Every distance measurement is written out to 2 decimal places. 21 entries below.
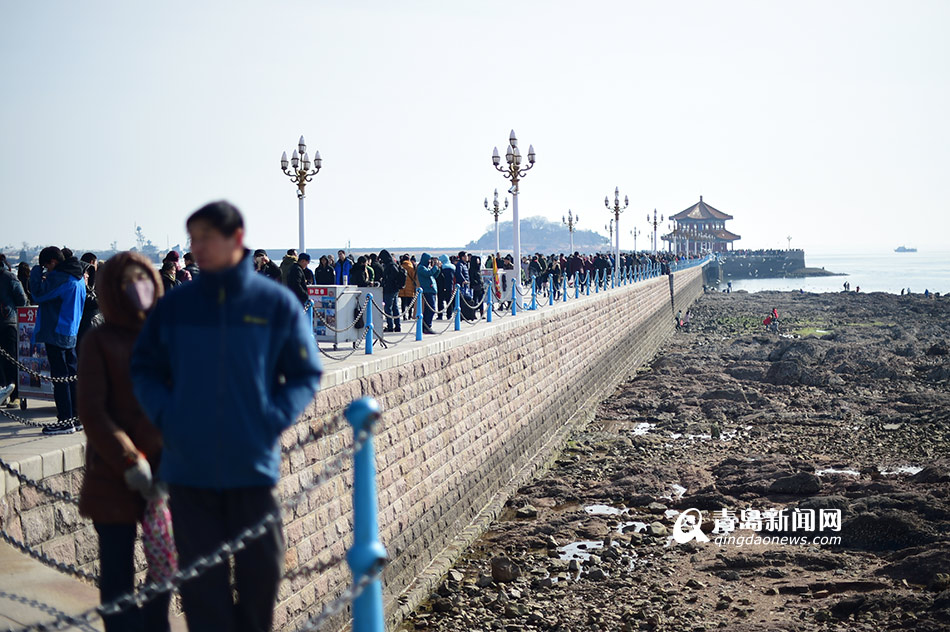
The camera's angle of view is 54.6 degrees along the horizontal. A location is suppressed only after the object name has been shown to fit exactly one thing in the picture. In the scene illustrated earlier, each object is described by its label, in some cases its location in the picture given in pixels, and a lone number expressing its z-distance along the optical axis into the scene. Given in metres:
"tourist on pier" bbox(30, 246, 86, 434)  8.50
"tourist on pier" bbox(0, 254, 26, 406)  10.24
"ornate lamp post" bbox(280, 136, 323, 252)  21.17
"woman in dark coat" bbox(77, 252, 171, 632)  3.63
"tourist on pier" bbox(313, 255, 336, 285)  17.22
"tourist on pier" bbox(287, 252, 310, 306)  13.51
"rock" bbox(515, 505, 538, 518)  14.26
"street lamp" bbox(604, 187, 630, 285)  42.62
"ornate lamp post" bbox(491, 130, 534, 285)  22.08
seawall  6.01
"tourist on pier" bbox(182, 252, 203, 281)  11.74
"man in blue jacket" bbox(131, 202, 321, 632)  3.33
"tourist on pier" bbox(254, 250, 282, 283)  13.61
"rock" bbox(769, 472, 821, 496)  14.82
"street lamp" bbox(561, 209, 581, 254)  56.75
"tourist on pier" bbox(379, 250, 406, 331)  17.08
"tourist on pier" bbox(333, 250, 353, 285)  18.22
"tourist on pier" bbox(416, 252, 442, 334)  19.12
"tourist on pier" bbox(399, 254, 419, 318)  19.72
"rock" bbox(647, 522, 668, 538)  13.10
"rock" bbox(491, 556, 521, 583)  11.16
